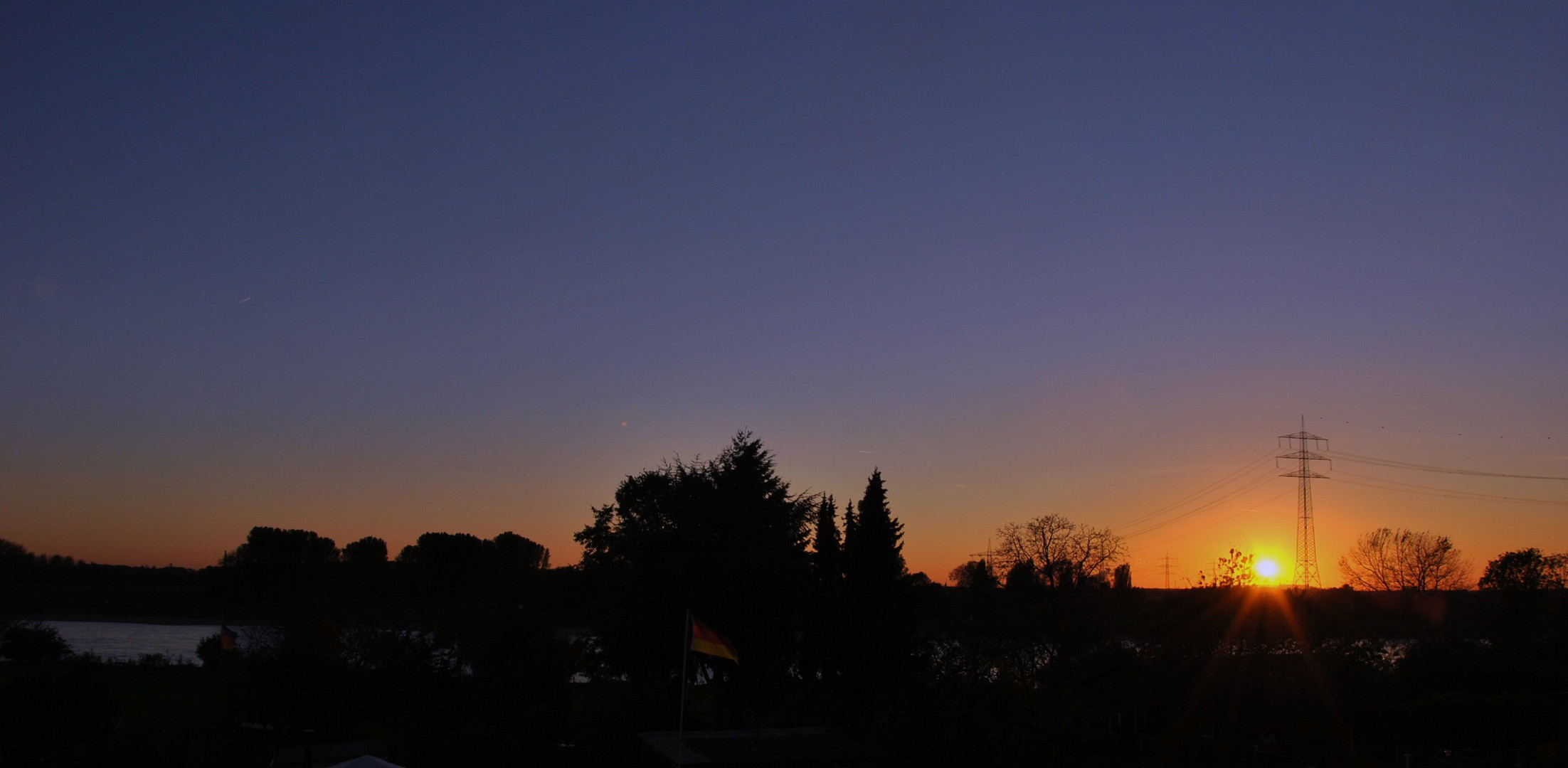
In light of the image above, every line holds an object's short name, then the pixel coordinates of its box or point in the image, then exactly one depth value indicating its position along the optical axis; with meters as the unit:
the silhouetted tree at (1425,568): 90.94
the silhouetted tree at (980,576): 63.88
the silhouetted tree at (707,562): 39.78
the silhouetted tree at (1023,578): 57.84
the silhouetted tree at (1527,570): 71.56
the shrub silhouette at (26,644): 57.16
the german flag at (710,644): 20.56
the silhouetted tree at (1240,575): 49.34
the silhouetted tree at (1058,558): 58.78
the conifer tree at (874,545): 49.38
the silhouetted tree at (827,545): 51.81
